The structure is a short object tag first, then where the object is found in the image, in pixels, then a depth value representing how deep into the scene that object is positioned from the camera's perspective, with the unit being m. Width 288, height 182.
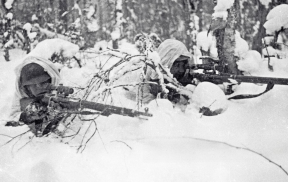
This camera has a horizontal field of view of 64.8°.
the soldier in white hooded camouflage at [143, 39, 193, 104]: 3.10
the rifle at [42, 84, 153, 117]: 2.16
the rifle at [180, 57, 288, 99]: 2.74
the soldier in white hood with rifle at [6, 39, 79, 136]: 2.64
